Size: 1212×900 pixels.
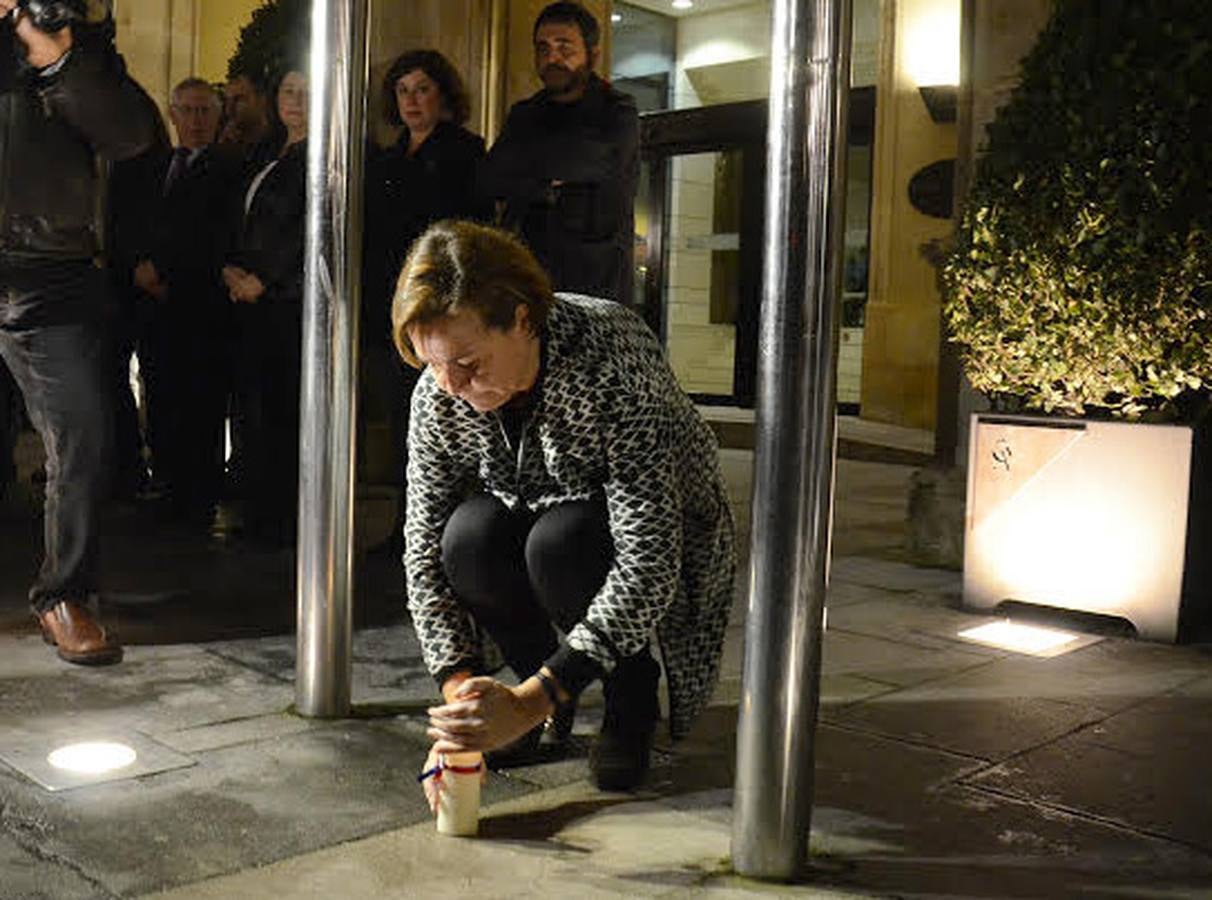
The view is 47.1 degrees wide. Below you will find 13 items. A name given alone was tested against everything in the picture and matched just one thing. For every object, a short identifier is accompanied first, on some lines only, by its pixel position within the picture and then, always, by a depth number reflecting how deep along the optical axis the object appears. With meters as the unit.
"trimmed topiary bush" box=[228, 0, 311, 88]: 6.36
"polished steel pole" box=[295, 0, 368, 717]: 3.12
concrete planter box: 4.29
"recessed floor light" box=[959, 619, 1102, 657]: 4.18
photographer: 3.63
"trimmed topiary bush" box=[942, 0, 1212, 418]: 4.18
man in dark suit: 6.10
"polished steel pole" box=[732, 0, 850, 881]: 2.20
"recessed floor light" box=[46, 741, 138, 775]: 2.80
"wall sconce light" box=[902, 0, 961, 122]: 12.80
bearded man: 4.57
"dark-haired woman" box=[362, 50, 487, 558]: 5.13
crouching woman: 2.40
